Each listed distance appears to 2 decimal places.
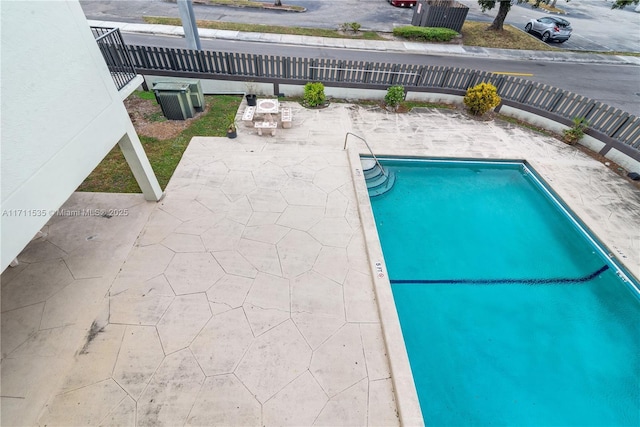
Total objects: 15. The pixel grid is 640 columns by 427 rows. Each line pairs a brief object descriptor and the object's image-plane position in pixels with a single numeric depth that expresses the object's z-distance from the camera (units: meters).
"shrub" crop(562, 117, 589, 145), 11.02
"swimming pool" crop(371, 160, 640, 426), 5.34
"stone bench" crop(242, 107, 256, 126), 10.15
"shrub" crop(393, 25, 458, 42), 19.86
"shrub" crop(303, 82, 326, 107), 11.77
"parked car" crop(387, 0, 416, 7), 27.14
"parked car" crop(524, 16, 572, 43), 21.47
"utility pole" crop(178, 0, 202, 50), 10.72
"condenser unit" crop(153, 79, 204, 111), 10.48
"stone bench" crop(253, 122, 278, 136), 9.84
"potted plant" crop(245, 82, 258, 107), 11.45
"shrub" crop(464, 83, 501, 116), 11.80
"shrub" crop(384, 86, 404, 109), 12.00
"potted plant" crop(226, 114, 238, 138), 9.66
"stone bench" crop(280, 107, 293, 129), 10.40
